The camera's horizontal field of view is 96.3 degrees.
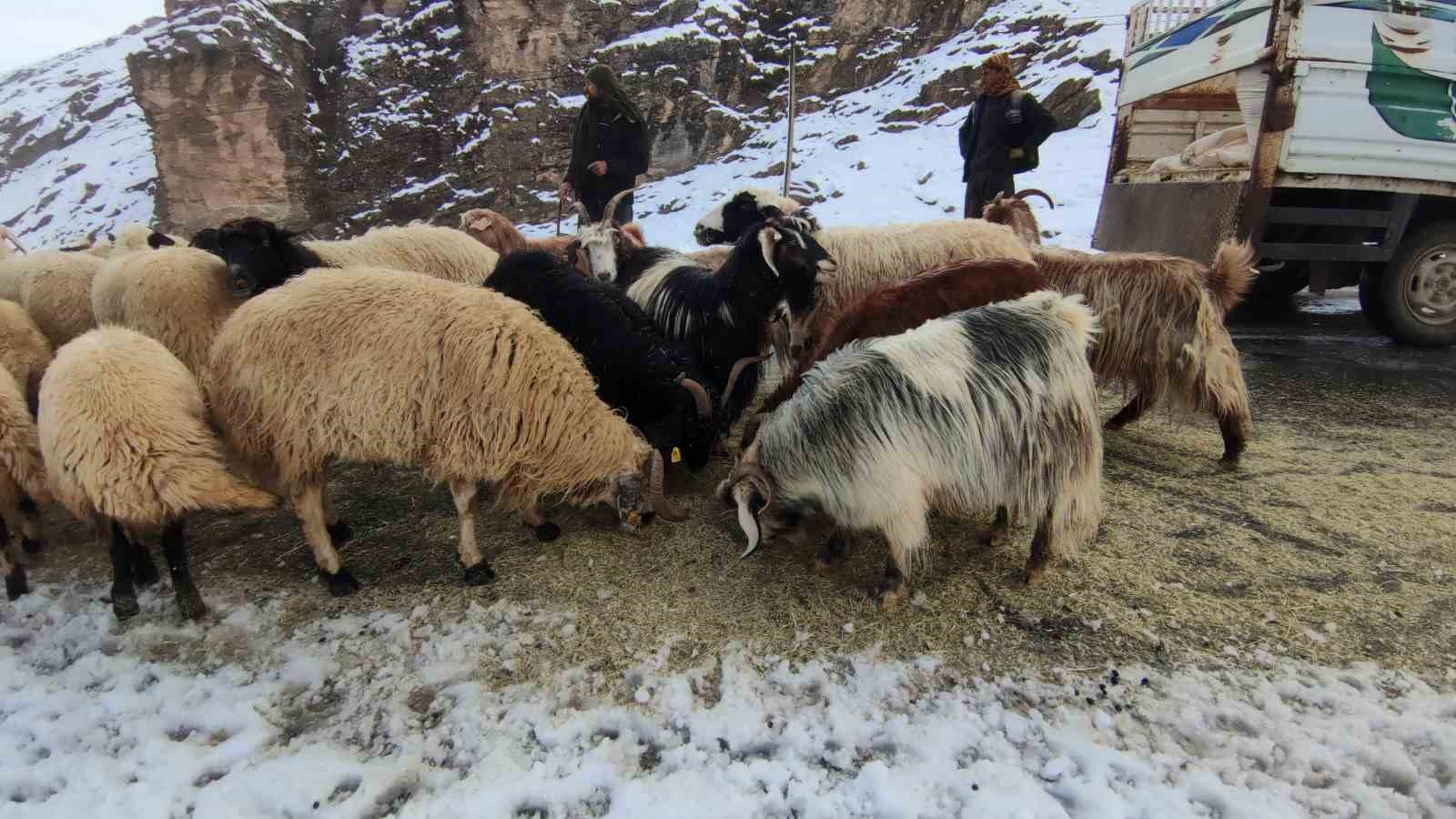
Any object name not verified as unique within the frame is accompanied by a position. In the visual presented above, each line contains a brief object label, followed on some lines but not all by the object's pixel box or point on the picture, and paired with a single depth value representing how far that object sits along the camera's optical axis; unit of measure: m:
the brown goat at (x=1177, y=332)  3.92
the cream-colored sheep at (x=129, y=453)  2.63
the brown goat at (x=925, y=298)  3.59
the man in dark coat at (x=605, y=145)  7.03
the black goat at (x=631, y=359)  3.81
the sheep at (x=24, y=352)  3.80
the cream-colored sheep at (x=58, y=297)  4.84
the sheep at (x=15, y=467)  3.11
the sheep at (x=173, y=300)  4.05
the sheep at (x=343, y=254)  4.21
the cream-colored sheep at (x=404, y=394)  2.94
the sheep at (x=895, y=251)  5.12
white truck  5.41
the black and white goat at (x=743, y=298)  4.52
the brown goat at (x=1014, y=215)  6.31
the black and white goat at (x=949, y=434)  2.72
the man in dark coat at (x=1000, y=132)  6.38
